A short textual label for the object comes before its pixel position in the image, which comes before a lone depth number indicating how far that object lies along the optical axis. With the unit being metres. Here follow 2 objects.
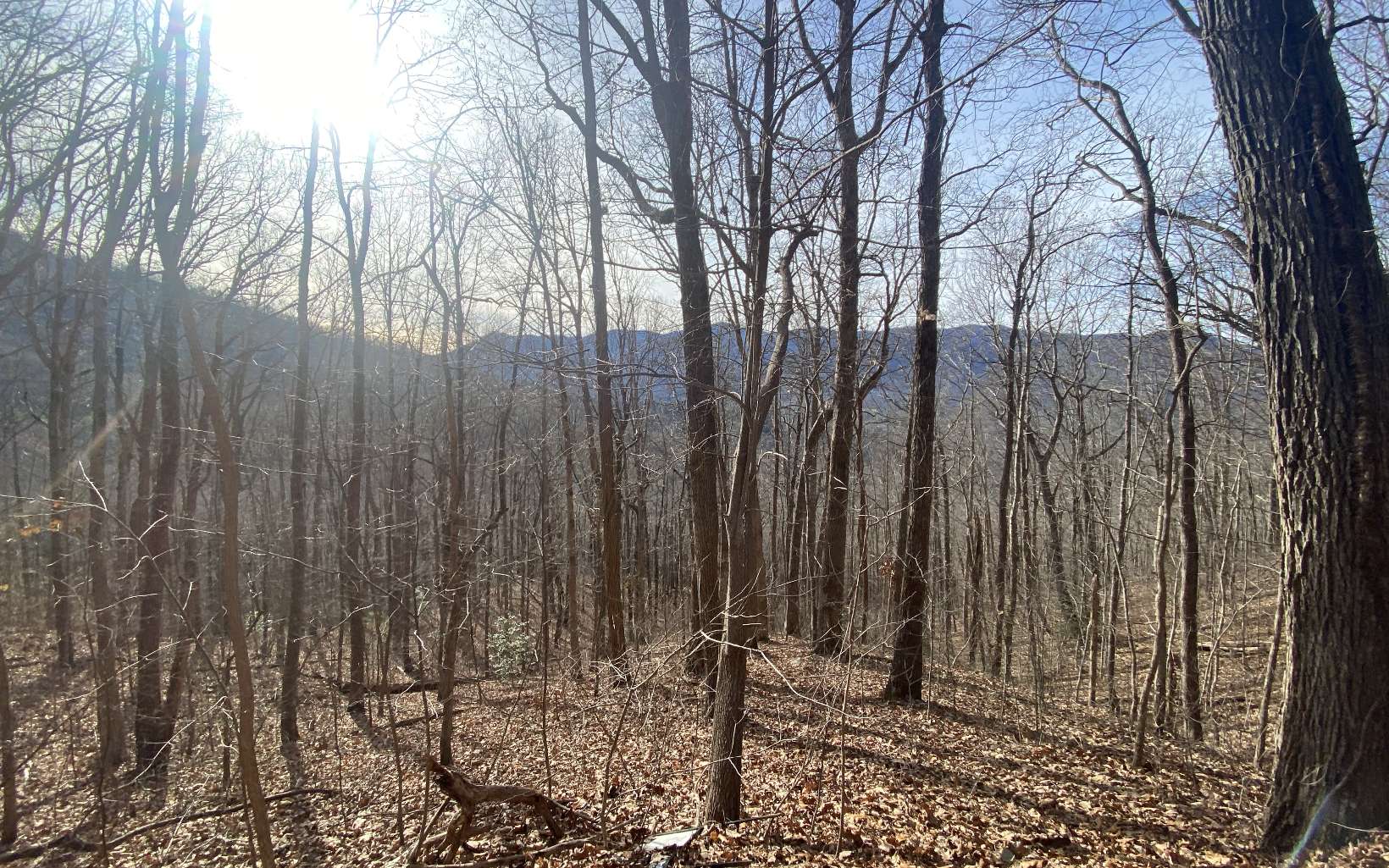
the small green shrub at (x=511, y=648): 12.10
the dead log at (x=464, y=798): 4.61
